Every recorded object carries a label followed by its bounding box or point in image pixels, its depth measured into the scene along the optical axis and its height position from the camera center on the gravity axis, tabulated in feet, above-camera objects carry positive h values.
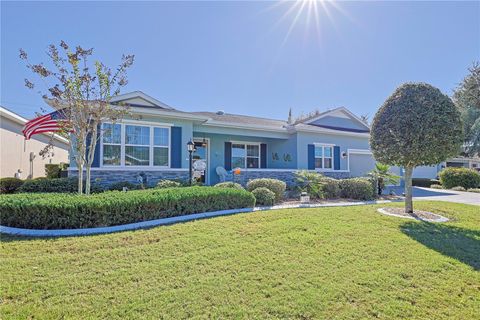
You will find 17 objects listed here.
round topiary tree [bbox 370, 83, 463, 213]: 24.57 +3.59
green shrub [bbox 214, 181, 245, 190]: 33.24 -2.72
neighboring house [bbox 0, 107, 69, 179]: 42.24 +2.70
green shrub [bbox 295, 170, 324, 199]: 38.17 -2.96
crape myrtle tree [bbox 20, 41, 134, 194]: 24.47 +7.65
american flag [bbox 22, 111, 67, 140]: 33.50 +5.34
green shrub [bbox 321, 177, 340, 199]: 39.42 -3.75
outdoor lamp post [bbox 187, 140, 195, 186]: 34.94 +2.13
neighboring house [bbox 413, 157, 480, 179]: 75.97 -0.37
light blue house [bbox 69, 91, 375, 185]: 37.27 +3.63
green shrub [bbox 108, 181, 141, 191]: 34.71 -2.98
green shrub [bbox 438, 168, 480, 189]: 58.03 -2.95
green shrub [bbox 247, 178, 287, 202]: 34.45 -2.87
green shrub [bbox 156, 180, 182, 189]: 34.60 -2.67
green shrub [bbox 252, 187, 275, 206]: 30.96 -3.94
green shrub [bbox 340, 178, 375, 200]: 38.60 -3.68
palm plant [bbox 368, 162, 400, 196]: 43.86 -1.95
